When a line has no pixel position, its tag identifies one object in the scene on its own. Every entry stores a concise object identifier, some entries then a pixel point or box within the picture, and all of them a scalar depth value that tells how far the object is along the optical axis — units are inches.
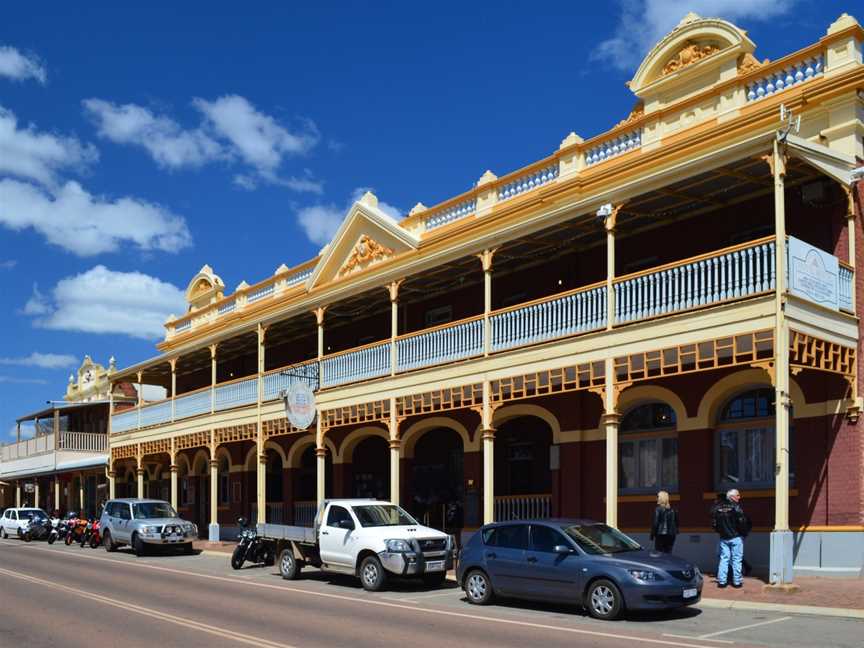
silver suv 1160.2
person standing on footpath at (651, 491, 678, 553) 692.1
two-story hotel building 684.1
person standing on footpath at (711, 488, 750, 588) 632.4
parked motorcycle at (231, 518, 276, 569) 946.7
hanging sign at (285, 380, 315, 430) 1100.5
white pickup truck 731.4
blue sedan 547.8
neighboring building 1937.7
